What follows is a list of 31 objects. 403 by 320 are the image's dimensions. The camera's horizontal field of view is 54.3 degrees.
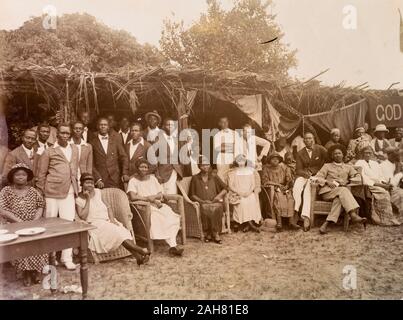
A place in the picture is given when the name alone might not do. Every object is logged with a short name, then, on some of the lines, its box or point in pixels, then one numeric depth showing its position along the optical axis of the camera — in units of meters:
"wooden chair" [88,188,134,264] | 4.69
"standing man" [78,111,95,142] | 5.18
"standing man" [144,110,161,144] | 5.46
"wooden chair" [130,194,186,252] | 4.86
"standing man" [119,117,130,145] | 5.58
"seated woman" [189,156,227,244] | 5.29
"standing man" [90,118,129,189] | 5.05
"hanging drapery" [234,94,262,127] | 6.21
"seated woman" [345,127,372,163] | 6.20
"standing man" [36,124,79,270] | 4.63
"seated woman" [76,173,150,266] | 4.53
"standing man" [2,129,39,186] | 4.64
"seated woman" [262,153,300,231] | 5.69
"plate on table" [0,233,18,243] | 3.19
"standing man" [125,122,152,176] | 5.28
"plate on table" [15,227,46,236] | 3.35
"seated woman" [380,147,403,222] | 5.88
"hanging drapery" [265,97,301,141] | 6.37
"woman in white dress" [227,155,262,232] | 5.61
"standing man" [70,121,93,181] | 4.90
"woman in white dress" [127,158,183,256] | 4.89
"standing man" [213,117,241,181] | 5.84
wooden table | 3.25
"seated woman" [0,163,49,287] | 4.12
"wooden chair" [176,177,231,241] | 5.26
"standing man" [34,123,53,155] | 4.89
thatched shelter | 5.02
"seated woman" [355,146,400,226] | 5.84
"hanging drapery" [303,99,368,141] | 6.79
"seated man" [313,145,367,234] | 5.55
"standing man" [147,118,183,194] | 5.38
